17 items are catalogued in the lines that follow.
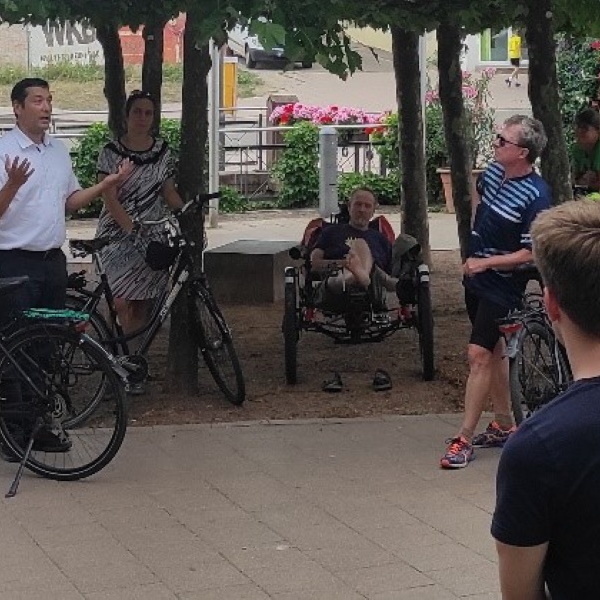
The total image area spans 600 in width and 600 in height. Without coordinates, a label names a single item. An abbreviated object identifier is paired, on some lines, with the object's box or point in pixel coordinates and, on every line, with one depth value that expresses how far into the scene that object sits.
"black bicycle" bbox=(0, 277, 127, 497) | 6.16
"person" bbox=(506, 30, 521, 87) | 30.23
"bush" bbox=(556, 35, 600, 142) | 17.17
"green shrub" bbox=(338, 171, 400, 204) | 18.50
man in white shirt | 6.41
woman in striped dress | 7.90
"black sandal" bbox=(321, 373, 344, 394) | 8.03
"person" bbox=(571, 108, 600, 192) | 9.59
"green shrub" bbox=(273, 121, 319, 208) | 18.42
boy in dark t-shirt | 2.22
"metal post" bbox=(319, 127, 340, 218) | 15.86
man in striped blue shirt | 6.28
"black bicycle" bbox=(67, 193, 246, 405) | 7.42
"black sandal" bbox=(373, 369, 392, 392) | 8.05
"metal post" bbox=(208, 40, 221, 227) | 16.39
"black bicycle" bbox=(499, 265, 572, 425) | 6.33
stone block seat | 10.98
